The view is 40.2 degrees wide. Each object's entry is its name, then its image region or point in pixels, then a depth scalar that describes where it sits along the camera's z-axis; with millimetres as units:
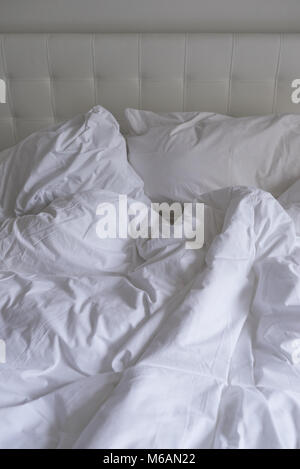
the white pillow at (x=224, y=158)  1451
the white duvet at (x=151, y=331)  671
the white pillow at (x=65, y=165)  1394
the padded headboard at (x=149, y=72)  1596
